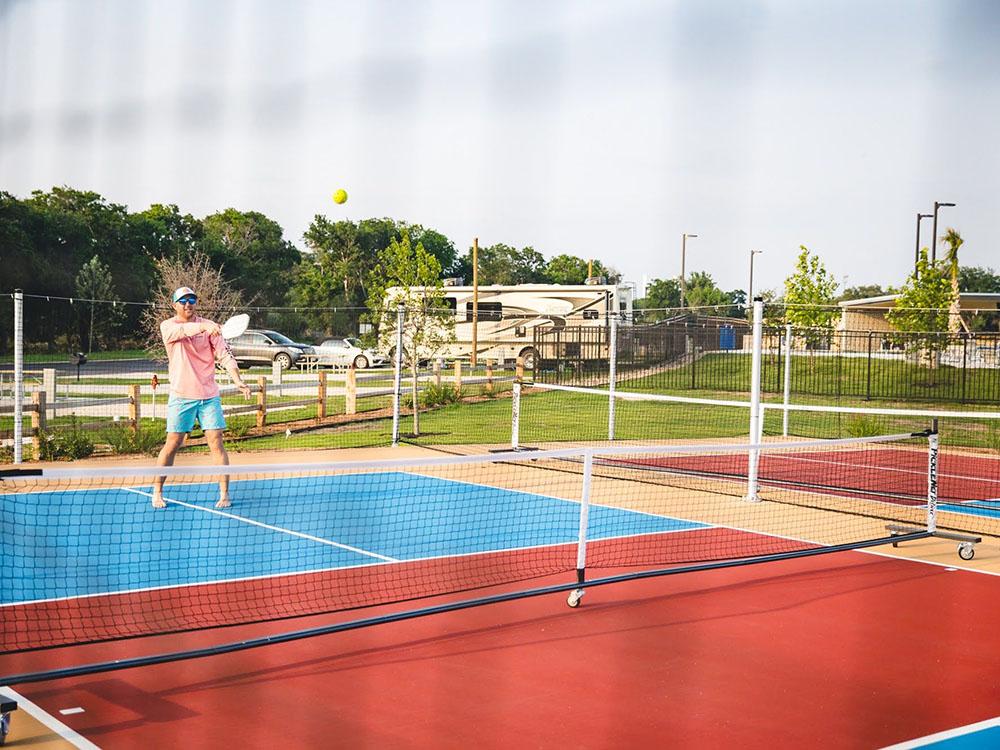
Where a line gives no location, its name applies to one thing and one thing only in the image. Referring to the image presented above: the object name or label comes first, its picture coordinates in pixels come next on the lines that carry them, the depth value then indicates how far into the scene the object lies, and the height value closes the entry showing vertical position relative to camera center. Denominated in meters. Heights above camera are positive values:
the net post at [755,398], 10.16 -0.59
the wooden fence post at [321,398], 17.72 -1.21
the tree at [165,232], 43.97 +3.65
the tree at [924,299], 26.69 +1.01
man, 9.01 -0.46
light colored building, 39.17 +1.06
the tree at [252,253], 47.66 +3.11
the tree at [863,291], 70.71 +3.08
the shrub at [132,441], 13.80 -1.55
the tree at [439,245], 56.00 +4.22
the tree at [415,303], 18.95 +0.48
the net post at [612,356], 15.38 -0.35
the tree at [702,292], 50.00 +1.98
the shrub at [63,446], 12.96 -1.55
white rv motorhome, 28.91 +0.51
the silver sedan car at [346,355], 31.14 -0.91
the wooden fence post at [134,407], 14.31 -1.17
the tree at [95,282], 33.38 +1.05
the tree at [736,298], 49.76 +2.02
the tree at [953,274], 25.52 +1.61
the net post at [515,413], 12.91 -1.00
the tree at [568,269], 63.91 +3.58
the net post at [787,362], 15.73 -0.38
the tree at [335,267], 48.09 +2.47
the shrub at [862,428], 16.69 -1.38
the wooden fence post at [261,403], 16.28 -1.21
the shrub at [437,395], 20.88 -1.33
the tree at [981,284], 41.91 +2.68
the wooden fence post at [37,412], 13.07 -1.16
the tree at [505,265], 56.94 +3.35
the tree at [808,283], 31.28 +1.53
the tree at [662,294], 49.78 +1.80
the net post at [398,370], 15.05 -0.62
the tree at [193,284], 32.16 +1.06
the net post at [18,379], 12.20 -0.72
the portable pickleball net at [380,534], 6.37 -1.66
